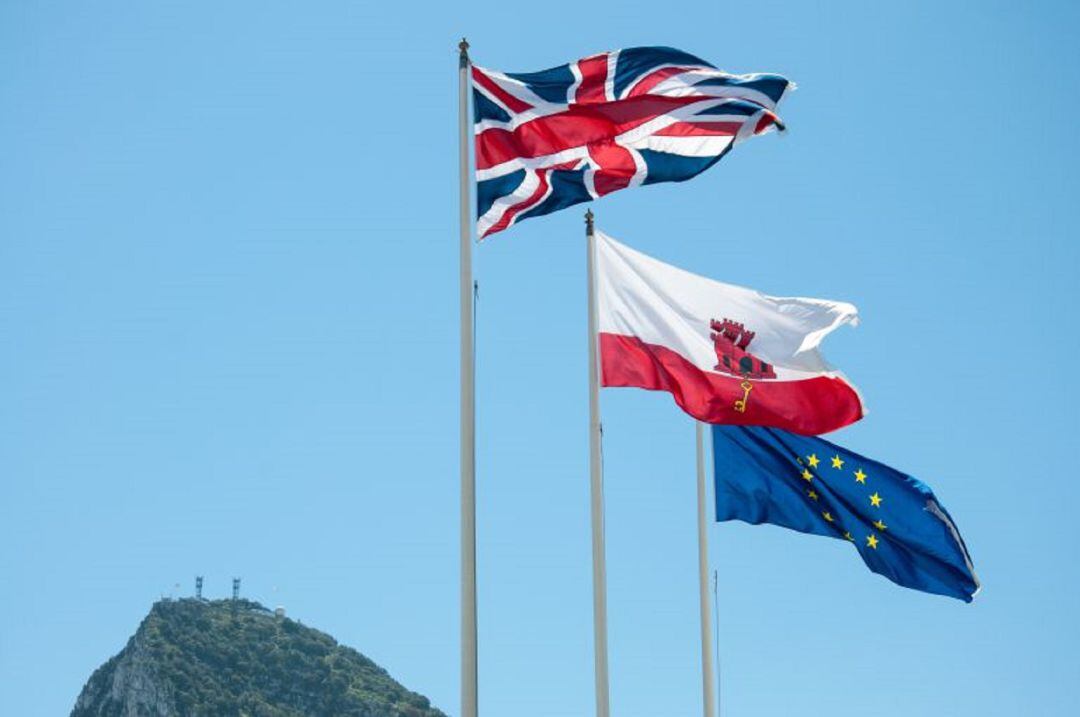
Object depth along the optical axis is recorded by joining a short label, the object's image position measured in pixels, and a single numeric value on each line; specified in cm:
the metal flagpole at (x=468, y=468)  1394
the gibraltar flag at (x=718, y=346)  1730
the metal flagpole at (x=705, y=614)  1886
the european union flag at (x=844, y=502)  1973
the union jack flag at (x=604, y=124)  1628
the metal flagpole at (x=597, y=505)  1536
